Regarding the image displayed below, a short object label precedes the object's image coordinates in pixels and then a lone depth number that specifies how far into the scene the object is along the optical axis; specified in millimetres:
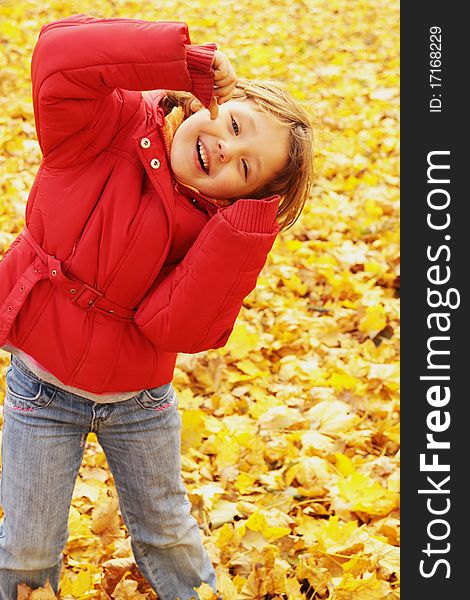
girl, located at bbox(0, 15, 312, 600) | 1645
